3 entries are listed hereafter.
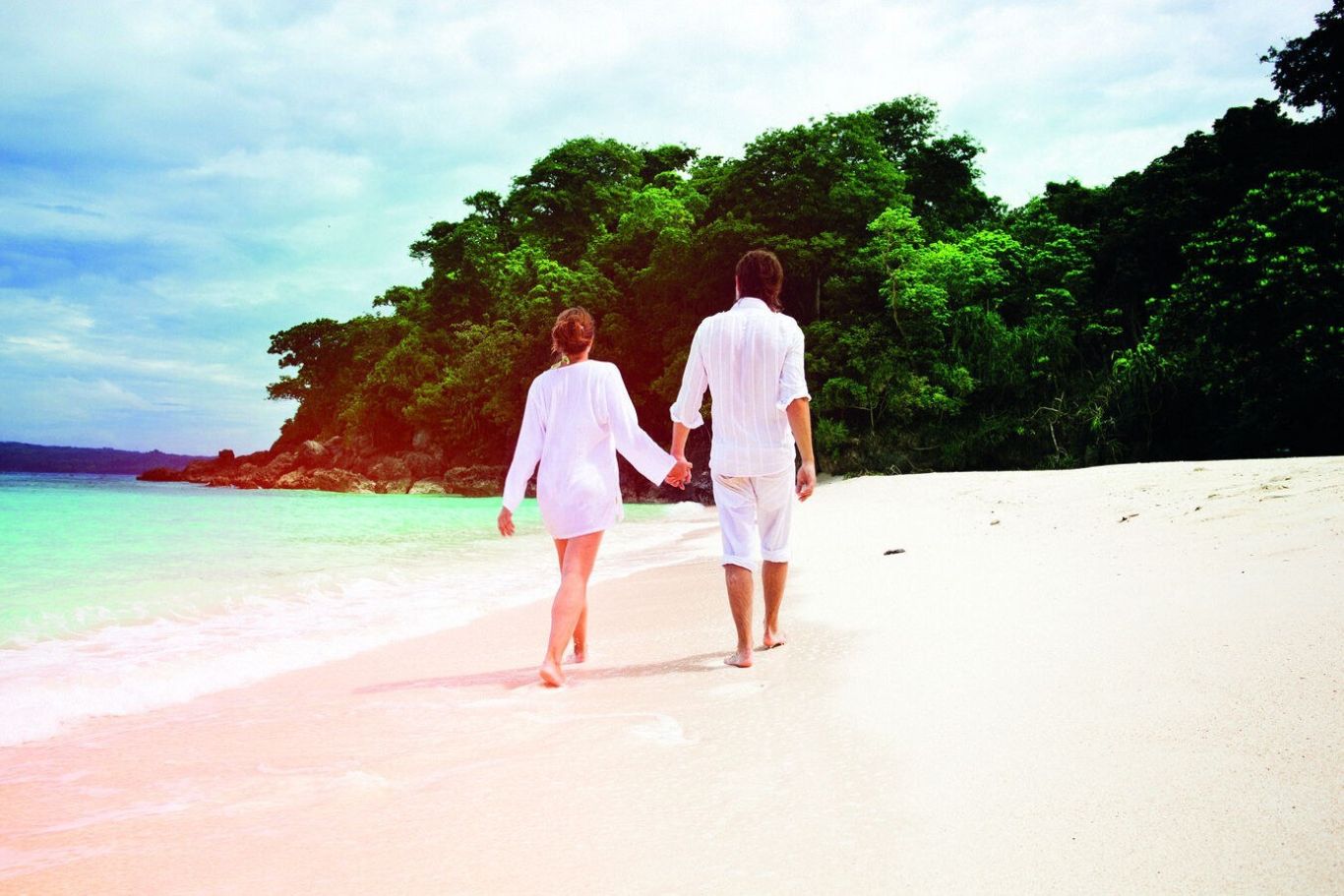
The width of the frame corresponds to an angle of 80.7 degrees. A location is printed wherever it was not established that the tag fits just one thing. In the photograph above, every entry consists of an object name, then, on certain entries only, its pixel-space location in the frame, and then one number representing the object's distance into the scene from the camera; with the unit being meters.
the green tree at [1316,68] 22.77
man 4.04
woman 3.93
